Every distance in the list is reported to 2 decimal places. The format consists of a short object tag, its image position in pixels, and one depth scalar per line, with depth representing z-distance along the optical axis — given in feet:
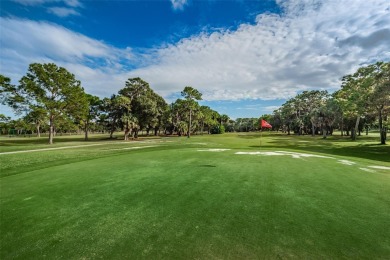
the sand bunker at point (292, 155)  43.67
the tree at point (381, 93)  75.00
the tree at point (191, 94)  174.29
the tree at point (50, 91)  111.04
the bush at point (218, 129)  309.22
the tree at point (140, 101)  167.63
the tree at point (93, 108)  182.58
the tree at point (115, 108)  156.27
